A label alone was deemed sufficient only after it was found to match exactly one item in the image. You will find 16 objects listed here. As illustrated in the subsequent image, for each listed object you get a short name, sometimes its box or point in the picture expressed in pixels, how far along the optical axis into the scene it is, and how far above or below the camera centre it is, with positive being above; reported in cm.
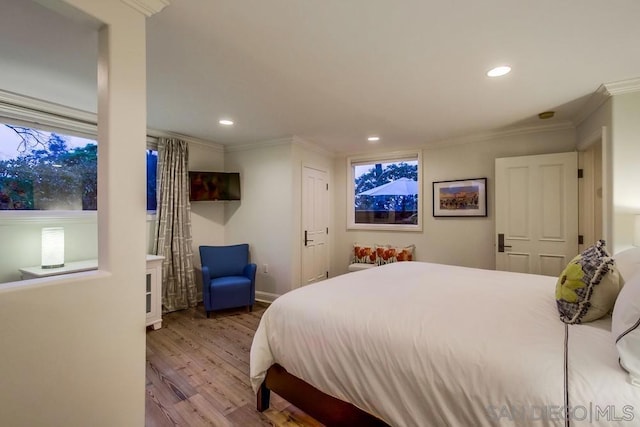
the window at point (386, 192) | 446 +35
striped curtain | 364 -16
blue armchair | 343 -83
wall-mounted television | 400 +42
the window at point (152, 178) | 375 +49
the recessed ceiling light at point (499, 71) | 205 +105
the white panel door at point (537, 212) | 318 +0
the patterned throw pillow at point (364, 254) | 446 -65
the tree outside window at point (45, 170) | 263 +46
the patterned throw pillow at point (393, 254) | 418 -60
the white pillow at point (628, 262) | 138 -26
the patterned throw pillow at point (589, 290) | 132 -37
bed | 94 -58
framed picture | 384 +21
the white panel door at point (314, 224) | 423 -17
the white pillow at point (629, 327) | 91 -41
